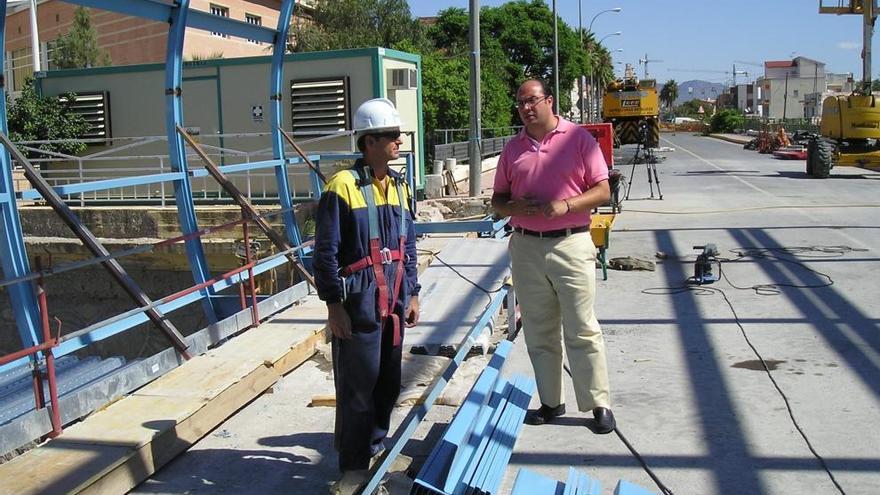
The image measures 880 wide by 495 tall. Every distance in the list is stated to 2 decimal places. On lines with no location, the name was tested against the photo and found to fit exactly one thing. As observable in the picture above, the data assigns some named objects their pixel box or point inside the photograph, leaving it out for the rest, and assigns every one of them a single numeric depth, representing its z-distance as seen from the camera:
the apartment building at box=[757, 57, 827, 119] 135.62
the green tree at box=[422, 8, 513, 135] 28.98
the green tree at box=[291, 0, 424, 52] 39.97
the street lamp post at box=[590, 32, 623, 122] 93.00
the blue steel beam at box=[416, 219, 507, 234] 10.05
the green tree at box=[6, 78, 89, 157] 19.30
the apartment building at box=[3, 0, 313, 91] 29.70
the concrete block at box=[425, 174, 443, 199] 21.88
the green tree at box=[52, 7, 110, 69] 29.36
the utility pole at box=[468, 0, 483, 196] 19.02
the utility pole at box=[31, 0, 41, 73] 20.65
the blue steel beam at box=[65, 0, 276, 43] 6.37
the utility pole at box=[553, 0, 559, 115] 38.03
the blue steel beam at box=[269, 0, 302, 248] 8.44
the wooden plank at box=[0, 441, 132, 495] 4.20
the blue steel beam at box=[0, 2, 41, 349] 5.32
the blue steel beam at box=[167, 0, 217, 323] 6.96
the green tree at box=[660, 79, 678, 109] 161.12
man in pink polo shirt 4.93
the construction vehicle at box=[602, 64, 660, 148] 34.19
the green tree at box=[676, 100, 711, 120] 182.12
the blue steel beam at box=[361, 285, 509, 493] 4.08
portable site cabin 17.66
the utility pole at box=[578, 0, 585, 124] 61.58
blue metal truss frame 5.34
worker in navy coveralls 4.11
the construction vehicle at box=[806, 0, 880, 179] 22.67
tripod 19.54
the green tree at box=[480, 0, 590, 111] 56.78
